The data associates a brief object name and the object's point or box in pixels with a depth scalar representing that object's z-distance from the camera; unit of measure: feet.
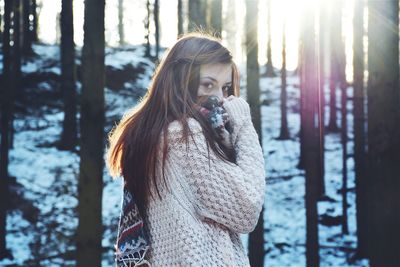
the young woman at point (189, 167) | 6.35
